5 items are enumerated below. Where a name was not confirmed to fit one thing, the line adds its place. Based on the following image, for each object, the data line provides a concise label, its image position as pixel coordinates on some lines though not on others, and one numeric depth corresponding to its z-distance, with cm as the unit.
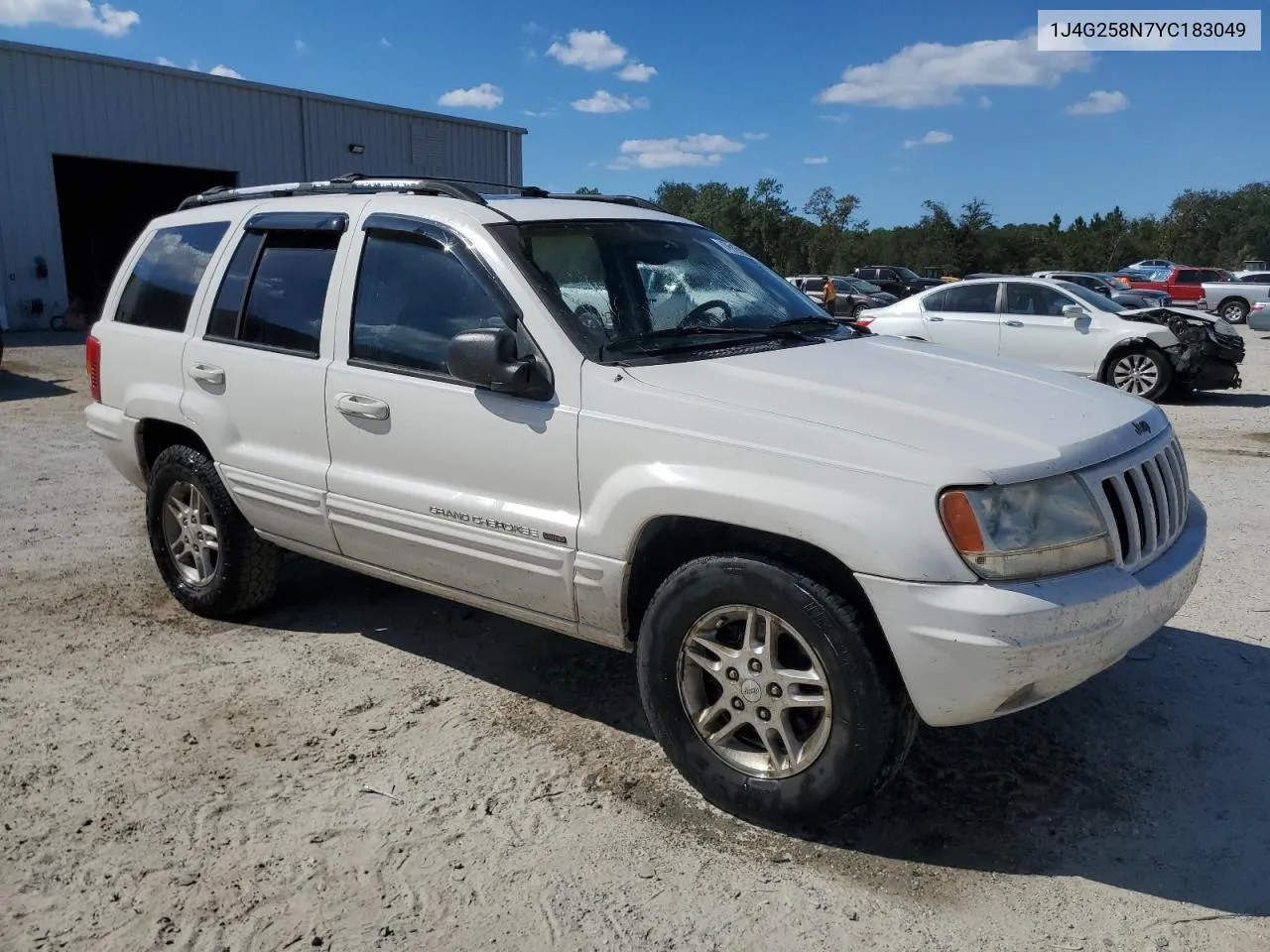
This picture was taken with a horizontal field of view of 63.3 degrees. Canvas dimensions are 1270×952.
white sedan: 1223
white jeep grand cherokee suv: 269
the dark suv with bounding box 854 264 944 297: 3547
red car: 3006
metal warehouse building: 2039
